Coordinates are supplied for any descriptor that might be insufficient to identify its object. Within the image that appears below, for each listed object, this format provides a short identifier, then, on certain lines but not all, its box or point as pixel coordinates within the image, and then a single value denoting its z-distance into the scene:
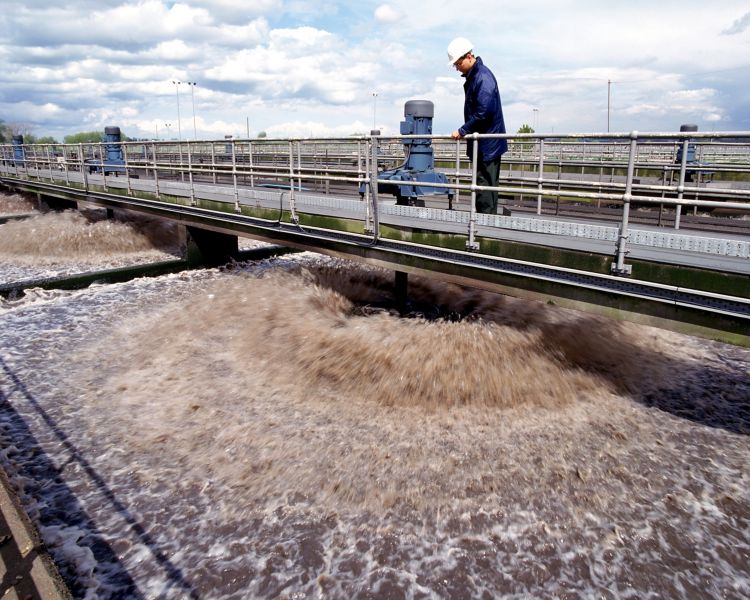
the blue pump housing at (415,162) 8.85
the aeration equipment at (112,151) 19.84
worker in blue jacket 6.04
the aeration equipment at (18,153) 20.92
